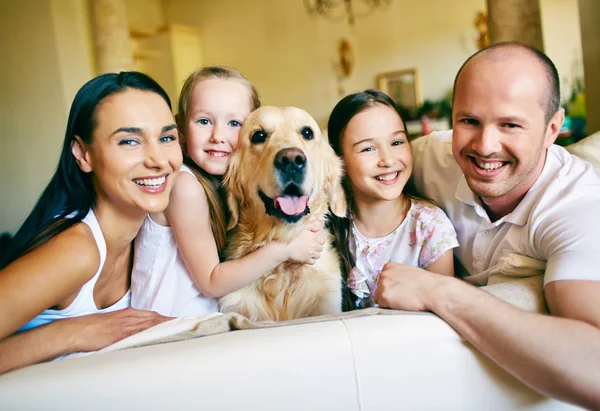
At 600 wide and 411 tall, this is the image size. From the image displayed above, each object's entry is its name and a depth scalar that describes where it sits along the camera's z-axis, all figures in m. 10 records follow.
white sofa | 0.95
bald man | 0.99
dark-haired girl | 1.62
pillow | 1.56
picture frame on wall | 7.09
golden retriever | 1.53
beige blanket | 1.11
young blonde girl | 1.49
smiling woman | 1.14
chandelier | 6.90
